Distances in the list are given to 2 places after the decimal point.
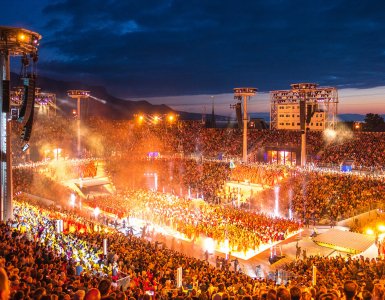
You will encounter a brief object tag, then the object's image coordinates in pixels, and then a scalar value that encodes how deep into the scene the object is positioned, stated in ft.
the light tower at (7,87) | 57.36
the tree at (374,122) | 187.52
